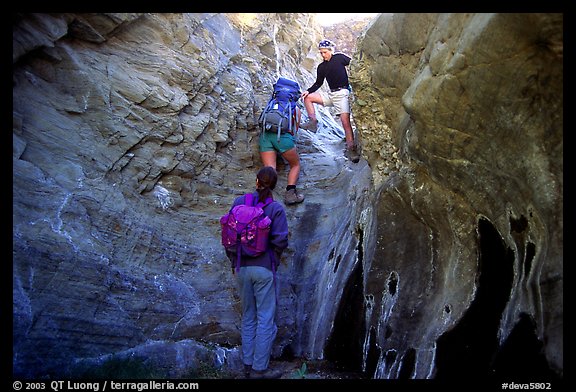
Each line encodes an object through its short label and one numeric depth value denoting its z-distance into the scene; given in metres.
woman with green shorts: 8.27
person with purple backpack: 5.49
